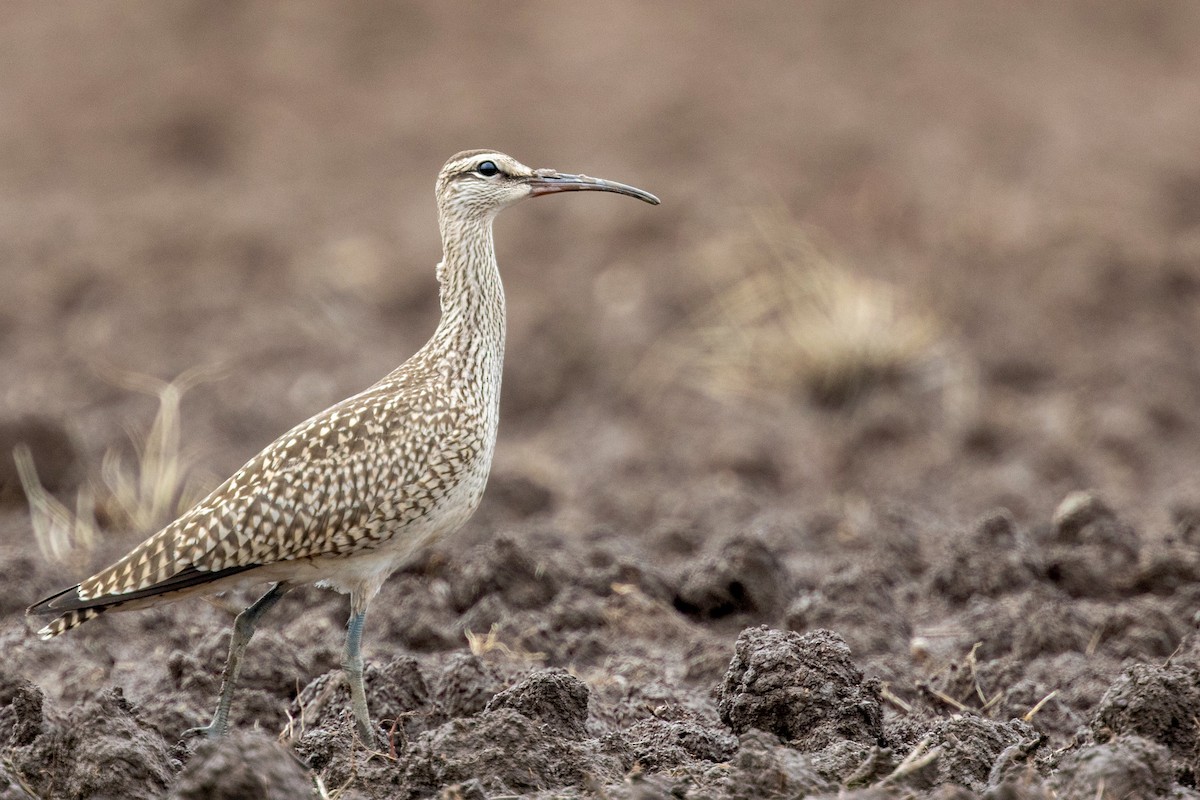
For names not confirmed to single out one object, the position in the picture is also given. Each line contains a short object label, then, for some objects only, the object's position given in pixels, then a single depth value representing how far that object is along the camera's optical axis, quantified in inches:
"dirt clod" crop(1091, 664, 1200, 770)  374.3
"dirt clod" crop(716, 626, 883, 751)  399.5
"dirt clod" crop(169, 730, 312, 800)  309.1
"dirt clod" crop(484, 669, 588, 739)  400.2
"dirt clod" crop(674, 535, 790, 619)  560.7
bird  413.4
